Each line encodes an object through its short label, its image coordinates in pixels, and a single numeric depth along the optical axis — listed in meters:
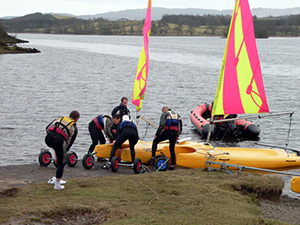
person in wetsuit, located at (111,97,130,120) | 16.42
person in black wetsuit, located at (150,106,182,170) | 14.52
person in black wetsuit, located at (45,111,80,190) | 11.14
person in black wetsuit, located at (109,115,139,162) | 14.05
